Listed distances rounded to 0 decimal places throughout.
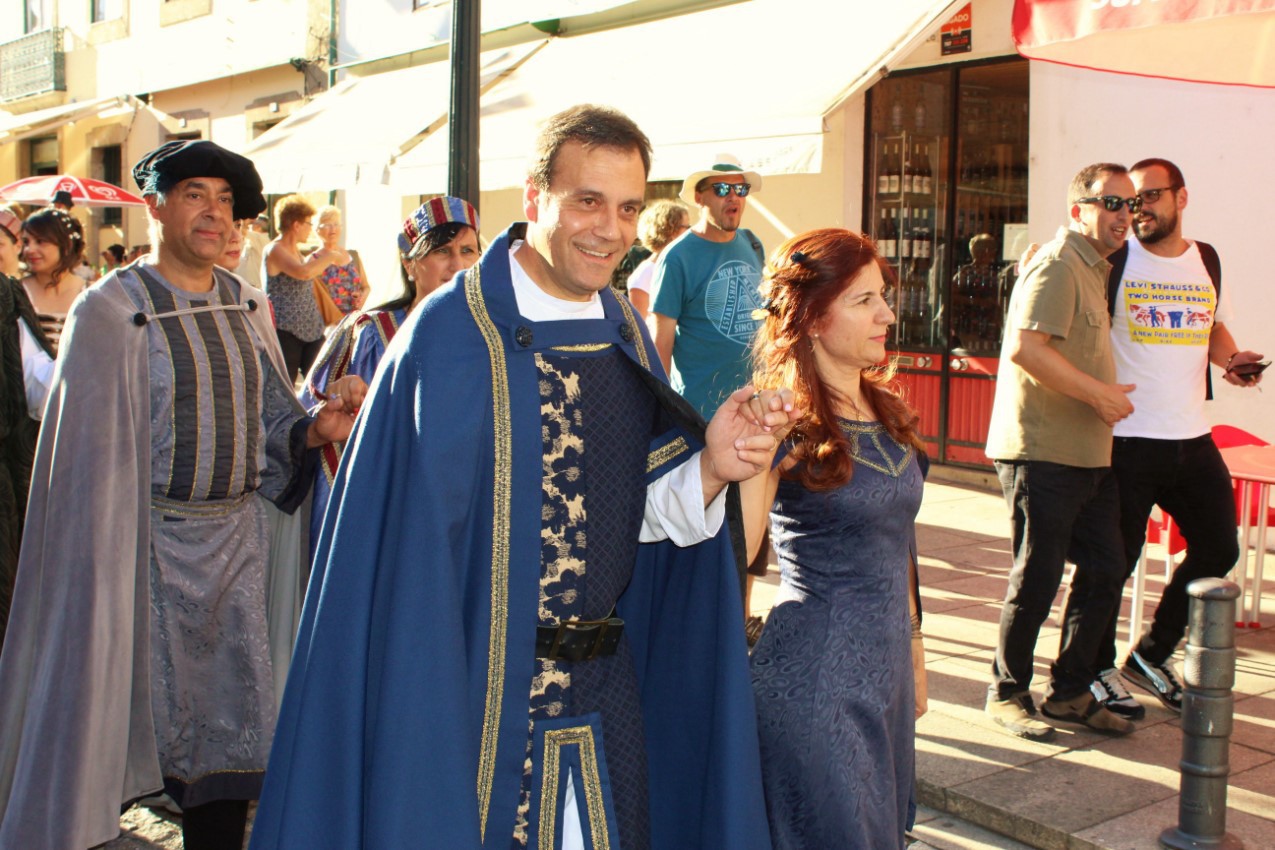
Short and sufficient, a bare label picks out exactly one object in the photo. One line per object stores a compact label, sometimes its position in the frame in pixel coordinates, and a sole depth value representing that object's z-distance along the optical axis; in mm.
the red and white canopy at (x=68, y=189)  15469
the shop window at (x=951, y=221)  10156
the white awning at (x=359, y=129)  12344
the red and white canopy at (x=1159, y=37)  4207
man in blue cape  2340
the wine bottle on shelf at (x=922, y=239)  10758
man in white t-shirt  5422
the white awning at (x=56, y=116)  22391
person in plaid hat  4586
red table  6090
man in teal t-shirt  6012
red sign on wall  10047
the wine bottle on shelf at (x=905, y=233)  10891
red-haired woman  3092
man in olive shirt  5012
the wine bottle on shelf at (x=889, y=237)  10992
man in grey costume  3609
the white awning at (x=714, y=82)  8664
